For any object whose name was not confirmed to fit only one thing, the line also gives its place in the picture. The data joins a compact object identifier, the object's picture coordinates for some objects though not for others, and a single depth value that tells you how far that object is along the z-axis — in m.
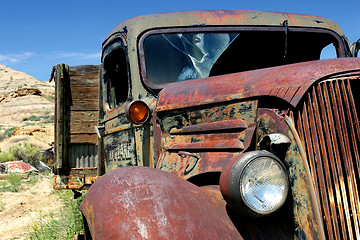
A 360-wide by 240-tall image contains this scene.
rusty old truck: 1.70
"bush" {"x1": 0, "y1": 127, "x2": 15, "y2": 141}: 25.39
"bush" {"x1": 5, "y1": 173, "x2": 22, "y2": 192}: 9.83
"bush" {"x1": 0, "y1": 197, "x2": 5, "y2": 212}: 7.26
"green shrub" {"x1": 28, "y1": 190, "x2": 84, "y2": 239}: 4.53
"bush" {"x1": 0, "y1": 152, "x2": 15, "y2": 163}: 15.86
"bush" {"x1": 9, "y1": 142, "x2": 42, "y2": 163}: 15.57
